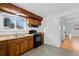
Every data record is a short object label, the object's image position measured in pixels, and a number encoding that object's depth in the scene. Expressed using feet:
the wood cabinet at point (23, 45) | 5.15
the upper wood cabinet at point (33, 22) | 6.82
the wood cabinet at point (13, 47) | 4.07
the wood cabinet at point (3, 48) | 3.59
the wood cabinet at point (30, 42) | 6.18
